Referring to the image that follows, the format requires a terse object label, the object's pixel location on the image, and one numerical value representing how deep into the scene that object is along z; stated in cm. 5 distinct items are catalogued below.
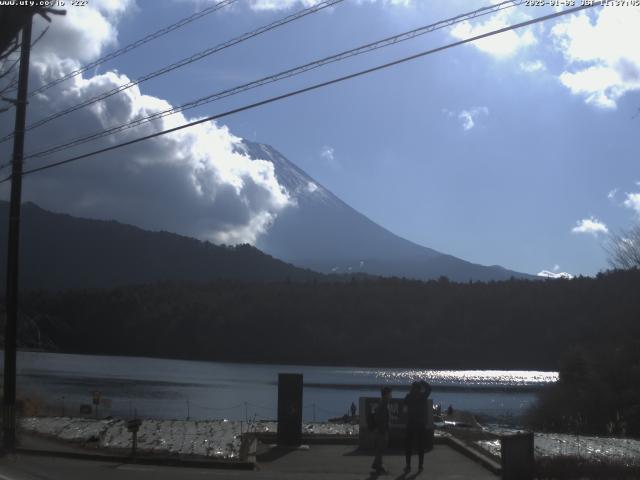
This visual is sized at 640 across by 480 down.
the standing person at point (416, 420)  1509
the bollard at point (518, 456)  1348
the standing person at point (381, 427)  1501
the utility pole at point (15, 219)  1934
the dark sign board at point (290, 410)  1855
